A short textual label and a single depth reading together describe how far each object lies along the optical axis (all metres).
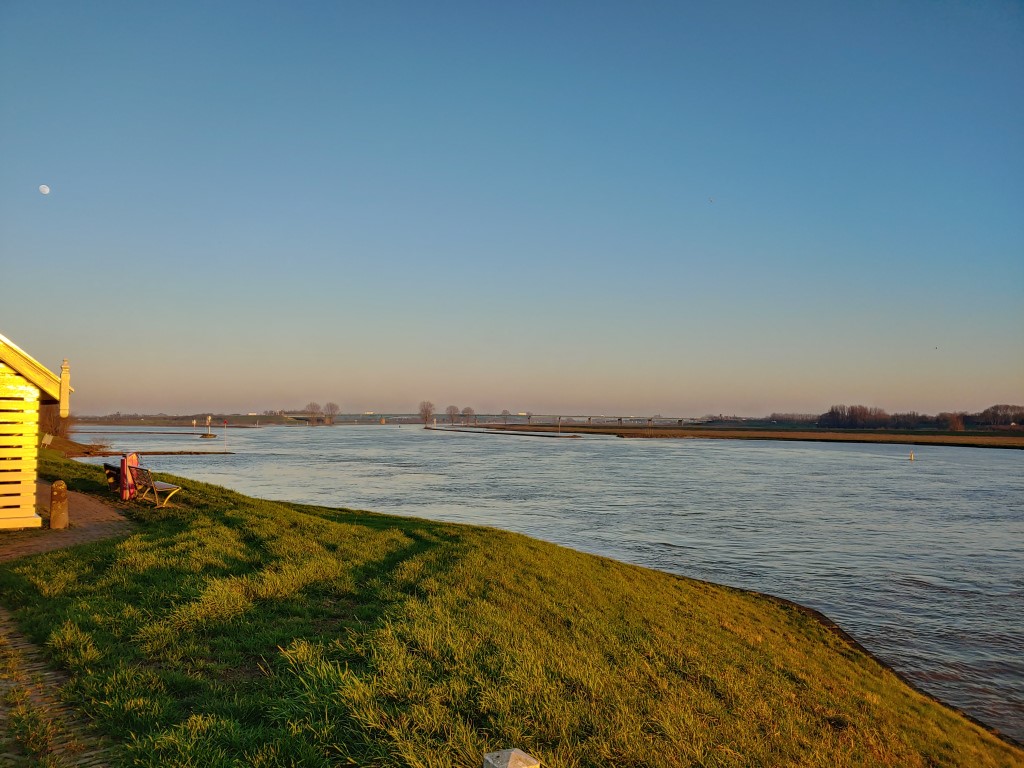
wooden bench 18.35
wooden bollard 14.99
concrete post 3.92
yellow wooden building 15.38
